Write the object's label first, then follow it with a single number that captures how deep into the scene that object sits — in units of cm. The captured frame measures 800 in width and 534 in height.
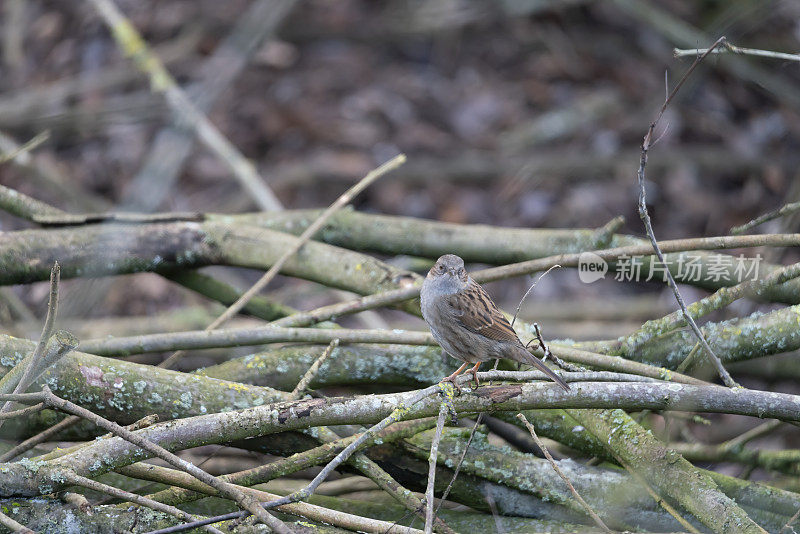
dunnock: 596
